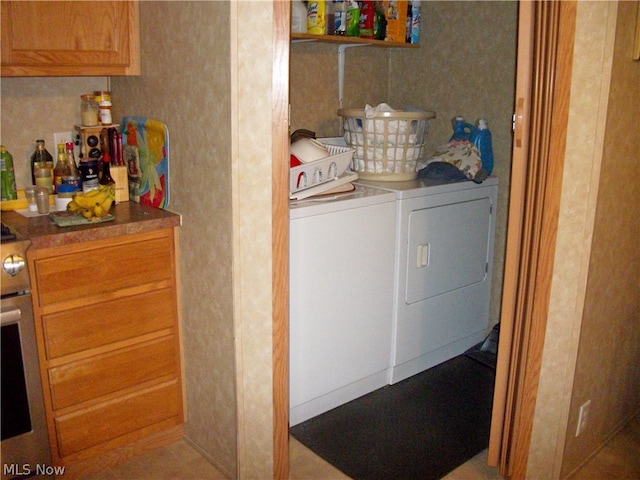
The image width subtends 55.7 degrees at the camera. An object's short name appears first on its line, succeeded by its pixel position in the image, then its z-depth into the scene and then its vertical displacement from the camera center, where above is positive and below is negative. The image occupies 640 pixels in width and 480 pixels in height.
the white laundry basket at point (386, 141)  2.70 -0.26
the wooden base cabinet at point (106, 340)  1.93 -0.86
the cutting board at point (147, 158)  2.13 -0.28
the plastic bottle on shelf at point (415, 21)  3.01 +0.30
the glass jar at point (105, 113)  2.33 -0.13
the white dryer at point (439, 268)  2.67 -0.84
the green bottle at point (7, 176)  2.15 -0.34
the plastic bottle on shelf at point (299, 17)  2.58 +0.27
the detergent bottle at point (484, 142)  2.93 -0.27
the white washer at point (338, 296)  2.32 -0.85
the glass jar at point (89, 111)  2.34 -0.12
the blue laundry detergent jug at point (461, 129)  2.97 -0.22
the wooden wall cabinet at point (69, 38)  1.94 +0.13
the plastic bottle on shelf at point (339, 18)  2.71 +0.28
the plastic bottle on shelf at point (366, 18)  2.82 +0.29
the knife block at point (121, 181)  2.30 -0.38
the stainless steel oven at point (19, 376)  1.79 -0.89
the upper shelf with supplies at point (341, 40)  2.56 +0.18
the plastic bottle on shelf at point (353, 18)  2.76 +0.28
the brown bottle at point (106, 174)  2.31 -0.35
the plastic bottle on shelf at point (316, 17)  2.60 +0.27
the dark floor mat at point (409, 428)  2.25 -1.36
